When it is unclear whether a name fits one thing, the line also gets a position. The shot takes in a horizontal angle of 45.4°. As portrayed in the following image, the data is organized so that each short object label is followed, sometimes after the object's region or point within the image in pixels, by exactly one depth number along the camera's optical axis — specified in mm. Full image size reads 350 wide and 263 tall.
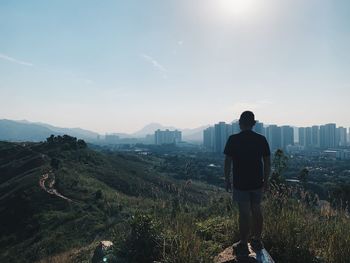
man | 5082
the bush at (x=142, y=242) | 5092
